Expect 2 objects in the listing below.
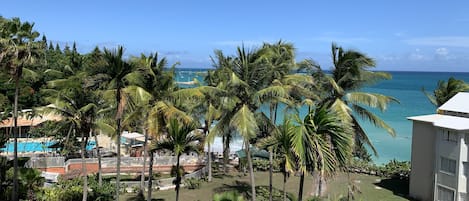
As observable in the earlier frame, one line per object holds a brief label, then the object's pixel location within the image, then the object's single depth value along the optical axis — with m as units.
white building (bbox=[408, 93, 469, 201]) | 19.06
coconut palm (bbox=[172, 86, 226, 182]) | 15.32
